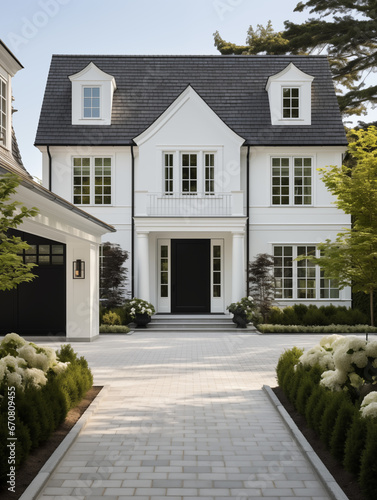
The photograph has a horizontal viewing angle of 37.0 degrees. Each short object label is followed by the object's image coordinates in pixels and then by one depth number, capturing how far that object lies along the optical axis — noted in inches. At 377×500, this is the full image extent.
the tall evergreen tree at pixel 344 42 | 1104.8
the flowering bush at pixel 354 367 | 263.9
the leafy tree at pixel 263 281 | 804.0
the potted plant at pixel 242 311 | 782.5
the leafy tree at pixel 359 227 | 534.0
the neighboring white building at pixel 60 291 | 656.4
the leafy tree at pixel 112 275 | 815.1
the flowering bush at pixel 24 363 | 266.1
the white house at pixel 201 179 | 842.8
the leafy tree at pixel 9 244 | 266.1
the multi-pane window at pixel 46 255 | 681.6
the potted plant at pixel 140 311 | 785.6
